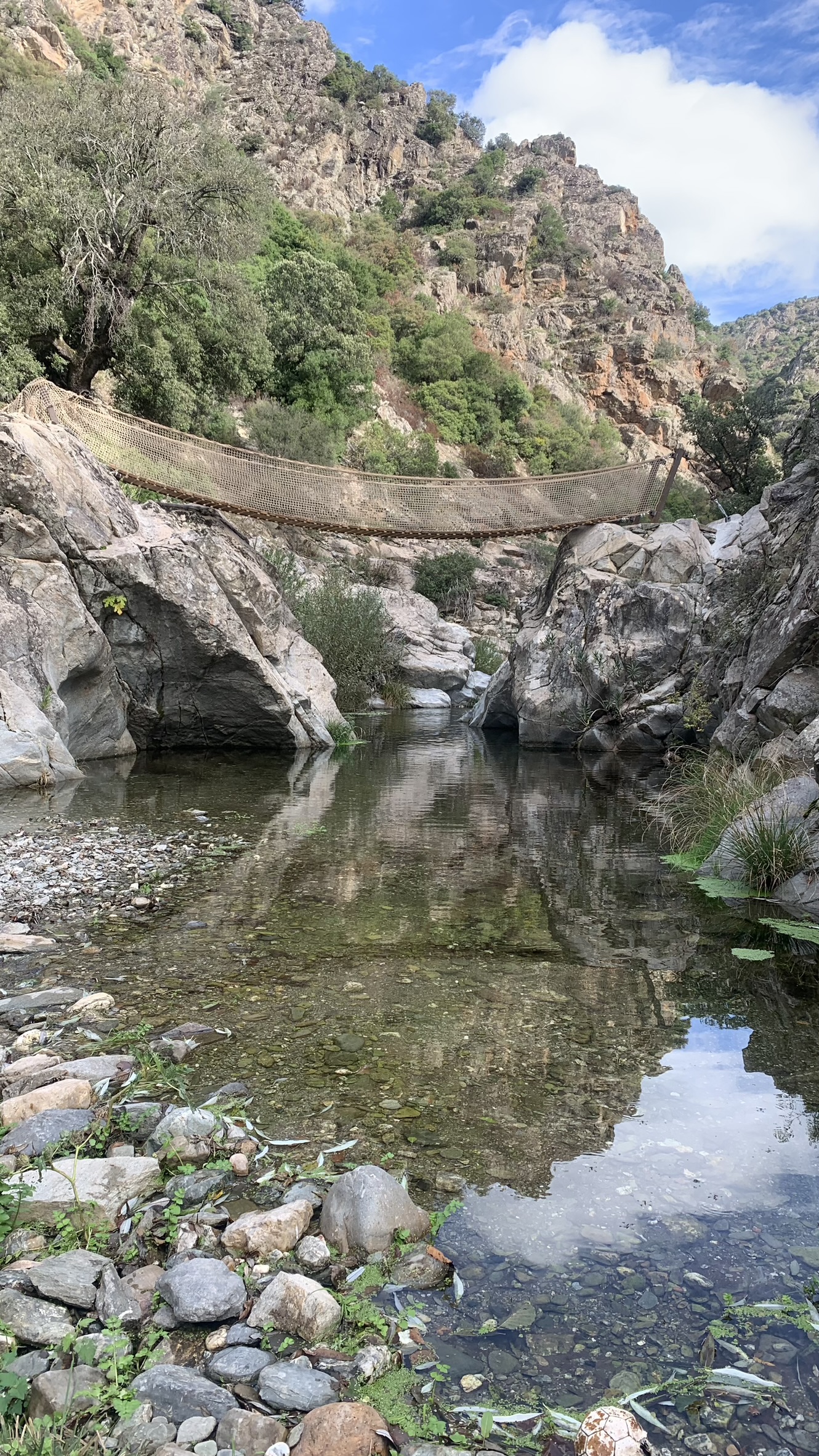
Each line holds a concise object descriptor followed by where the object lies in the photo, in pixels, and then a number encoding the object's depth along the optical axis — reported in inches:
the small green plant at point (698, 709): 385.7
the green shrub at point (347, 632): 629.9
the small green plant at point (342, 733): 483.5
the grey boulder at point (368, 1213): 66.3
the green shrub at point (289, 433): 1003.9
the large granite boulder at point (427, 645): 848.3
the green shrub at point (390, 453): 1211.2
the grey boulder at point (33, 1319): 53.7
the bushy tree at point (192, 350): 703.7
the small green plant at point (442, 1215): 69.7
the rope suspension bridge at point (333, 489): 400.8
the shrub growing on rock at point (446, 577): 1104.8
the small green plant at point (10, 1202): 64.2
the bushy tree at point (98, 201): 591.5
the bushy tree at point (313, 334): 1068.5
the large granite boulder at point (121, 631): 304.0
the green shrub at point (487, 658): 954.1
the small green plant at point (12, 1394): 47.8
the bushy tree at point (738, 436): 881.5
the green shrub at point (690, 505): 975.6
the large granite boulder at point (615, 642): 479.2
